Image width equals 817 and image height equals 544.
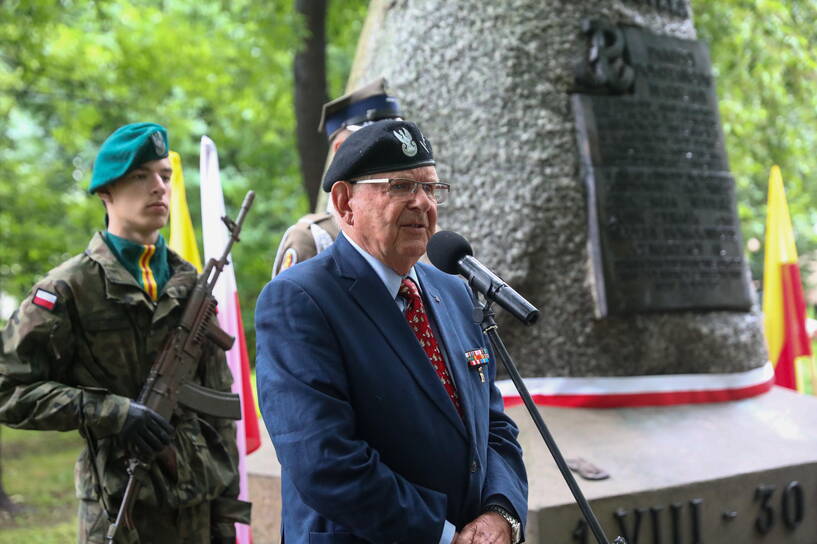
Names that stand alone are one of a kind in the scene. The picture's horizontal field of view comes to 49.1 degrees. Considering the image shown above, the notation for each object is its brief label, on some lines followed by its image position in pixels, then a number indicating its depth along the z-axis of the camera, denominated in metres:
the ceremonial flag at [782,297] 7.26
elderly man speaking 1.96
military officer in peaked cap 3.44
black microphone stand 2.05
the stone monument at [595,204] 4.62
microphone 2.07
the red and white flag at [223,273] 4.15
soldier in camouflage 2.85
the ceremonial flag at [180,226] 4.63
